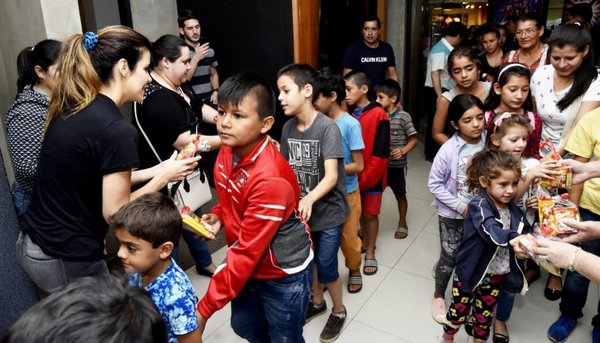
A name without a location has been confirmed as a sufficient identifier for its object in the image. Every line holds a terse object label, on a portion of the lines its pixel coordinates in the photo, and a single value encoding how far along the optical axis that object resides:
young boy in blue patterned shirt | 1.41
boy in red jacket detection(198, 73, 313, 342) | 1.48
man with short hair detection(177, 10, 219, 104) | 3.93
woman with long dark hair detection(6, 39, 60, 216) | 2.29
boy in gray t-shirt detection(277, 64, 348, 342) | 2.19
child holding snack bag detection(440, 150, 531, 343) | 1.98
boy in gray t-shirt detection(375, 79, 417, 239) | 3.43
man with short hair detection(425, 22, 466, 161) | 4.62
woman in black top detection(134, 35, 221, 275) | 2.28
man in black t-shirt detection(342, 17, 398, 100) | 4.46
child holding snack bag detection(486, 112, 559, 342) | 2.21
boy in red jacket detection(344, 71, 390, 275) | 2.93
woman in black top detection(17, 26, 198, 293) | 1.52
